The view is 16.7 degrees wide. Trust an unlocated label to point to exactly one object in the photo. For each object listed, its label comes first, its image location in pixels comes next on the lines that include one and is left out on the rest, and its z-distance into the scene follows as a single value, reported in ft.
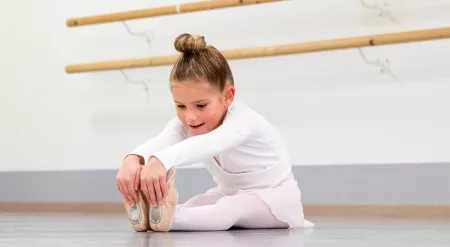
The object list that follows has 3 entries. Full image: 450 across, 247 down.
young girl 10.34
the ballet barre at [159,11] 18.67
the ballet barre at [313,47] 16.31
